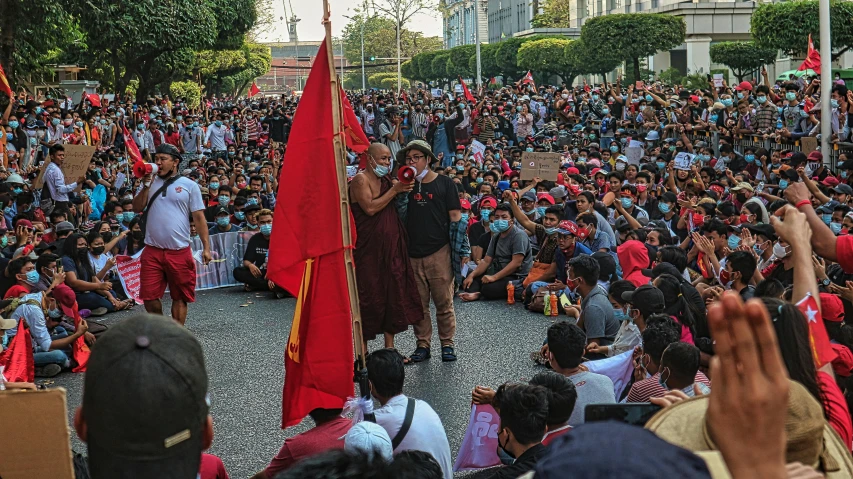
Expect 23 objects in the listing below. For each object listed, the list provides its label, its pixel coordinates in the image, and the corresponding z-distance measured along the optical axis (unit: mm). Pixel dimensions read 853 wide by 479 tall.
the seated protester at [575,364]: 5629
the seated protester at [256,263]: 13169
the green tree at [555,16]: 80250
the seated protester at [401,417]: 5027
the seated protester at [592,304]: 7805
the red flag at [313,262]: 5699
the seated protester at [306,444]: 4582
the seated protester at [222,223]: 14281
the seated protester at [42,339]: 9038
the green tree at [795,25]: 29609
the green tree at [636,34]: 42719
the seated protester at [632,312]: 6617
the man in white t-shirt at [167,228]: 8750
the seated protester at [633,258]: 9406
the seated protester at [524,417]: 4738
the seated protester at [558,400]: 4922
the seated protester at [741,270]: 7238
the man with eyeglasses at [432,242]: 8797
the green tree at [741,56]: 42500
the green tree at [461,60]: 72312
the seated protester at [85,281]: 11789
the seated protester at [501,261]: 12047
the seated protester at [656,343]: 5537
